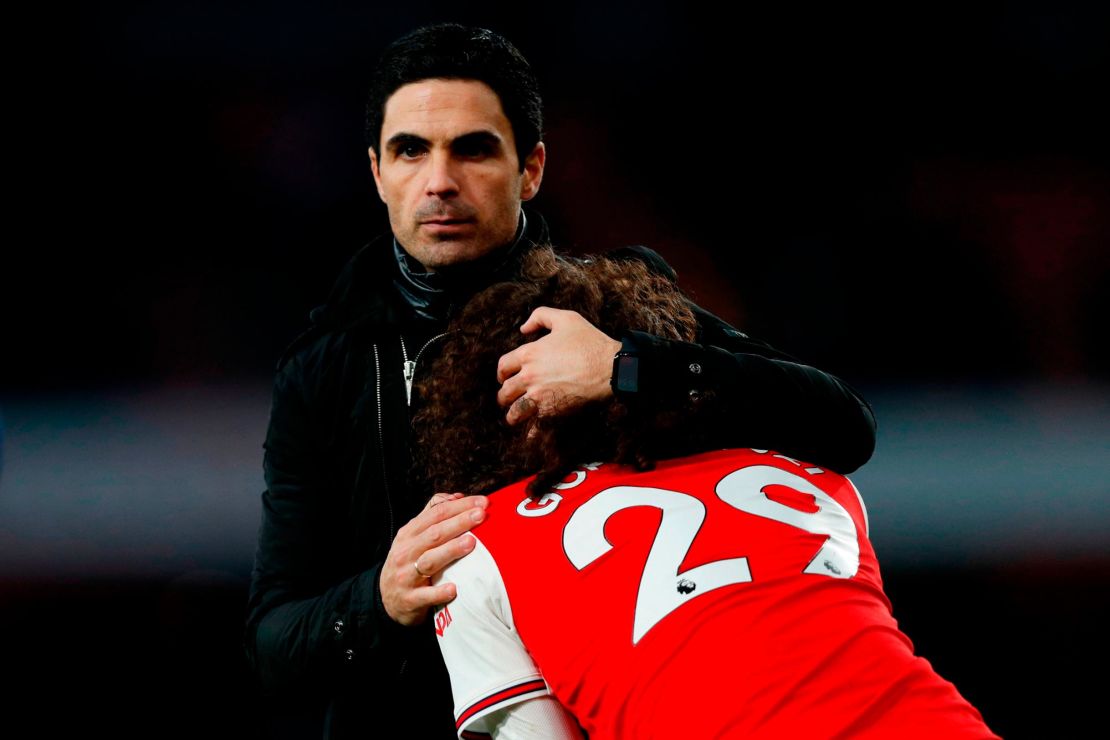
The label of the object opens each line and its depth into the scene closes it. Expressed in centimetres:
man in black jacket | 869
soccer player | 801
